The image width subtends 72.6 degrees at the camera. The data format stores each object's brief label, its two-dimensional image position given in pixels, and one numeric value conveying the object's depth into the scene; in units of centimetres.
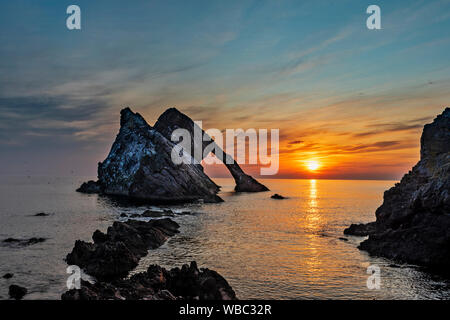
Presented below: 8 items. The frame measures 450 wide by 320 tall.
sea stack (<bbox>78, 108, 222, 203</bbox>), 10925
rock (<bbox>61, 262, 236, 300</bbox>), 1891
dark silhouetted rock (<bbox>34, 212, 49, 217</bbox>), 6731
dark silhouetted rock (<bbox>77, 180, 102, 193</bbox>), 14135
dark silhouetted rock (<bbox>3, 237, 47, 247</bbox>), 3903
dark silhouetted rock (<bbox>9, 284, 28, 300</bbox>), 2198
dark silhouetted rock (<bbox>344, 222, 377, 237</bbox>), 4625
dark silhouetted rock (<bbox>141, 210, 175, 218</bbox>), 6338
